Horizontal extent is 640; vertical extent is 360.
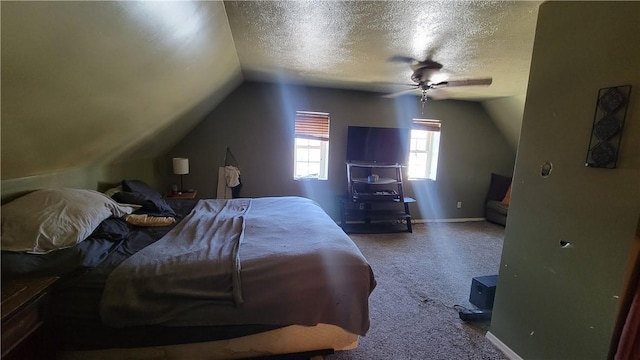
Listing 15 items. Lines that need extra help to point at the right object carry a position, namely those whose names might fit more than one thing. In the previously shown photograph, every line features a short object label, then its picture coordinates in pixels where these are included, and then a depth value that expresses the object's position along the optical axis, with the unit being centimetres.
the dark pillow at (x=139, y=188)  243
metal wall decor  121
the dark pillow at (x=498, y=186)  478
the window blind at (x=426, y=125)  450
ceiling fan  244
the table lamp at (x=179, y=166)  348
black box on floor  213
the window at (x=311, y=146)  413
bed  133
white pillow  131
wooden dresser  108
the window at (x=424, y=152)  466
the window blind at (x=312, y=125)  411
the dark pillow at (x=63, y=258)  124
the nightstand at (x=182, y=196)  340
